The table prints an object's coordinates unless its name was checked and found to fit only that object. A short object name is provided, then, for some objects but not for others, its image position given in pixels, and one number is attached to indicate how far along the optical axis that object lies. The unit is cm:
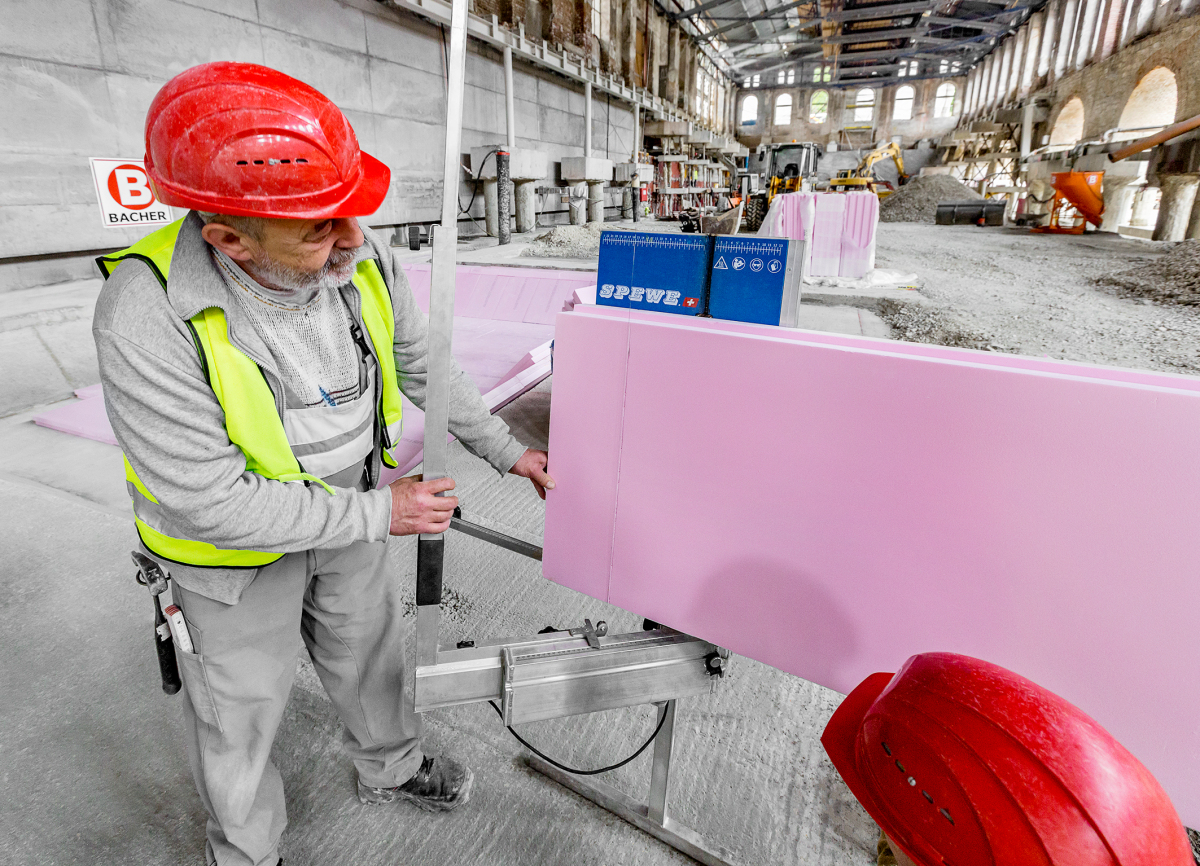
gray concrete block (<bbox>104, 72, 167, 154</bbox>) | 619
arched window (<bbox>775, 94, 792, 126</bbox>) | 3912
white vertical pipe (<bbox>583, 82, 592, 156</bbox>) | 1723
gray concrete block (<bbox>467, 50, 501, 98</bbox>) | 1243
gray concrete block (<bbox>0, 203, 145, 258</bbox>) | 520
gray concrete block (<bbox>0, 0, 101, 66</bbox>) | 523
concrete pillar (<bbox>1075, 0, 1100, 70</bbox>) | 2181
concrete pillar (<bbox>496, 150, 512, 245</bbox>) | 1238
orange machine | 1336
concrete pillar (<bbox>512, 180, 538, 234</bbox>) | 1376
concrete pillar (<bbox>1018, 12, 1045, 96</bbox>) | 2708
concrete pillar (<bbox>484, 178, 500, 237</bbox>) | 1266
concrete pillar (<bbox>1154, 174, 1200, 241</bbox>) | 1109
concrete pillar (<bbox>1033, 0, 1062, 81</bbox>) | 2523
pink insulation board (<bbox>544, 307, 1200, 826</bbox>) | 95
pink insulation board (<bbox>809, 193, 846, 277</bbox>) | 901
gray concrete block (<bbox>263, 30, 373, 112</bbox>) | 839
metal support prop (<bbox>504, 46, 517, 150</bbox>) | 1333
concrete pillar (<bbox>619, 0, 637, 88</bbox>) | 1994
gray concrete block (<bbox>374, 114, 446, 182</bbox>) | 1041
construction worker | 100
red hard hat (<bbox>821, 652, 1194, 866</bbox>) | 55
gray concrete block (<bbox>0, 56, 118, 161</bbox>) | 525
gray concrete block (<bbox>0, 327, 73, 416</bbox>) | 452
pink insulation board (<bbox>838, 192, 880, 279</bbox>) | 878
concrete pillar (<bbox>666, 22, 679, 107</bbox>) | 2512
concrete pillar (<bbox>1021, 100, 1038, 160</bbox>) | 2434
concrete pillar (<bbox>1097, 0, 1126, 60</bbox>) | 1992
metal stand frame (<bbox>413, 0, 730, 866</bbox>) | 101
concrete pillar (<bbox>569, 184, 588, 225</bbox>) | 1683
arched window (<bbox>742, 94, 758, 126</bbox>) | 3957
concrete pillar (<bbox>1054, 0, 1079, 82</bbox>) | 2350
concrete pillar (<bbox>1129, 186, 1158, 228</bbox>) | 1755
